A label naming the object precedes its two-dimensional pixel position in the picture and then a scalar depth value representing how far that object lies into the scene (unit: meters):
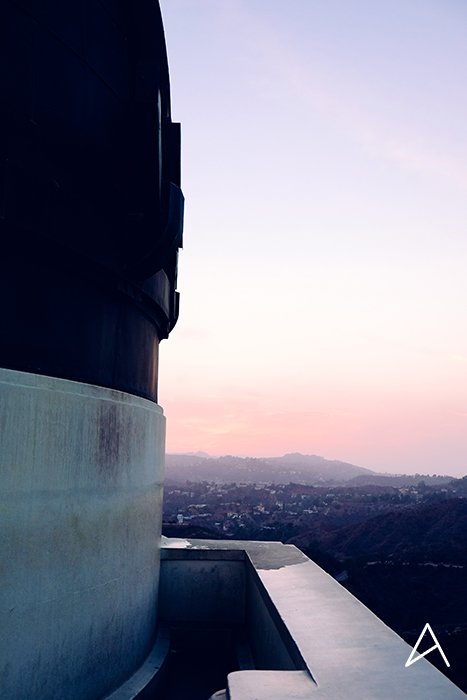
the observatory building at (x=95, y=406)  3.39
